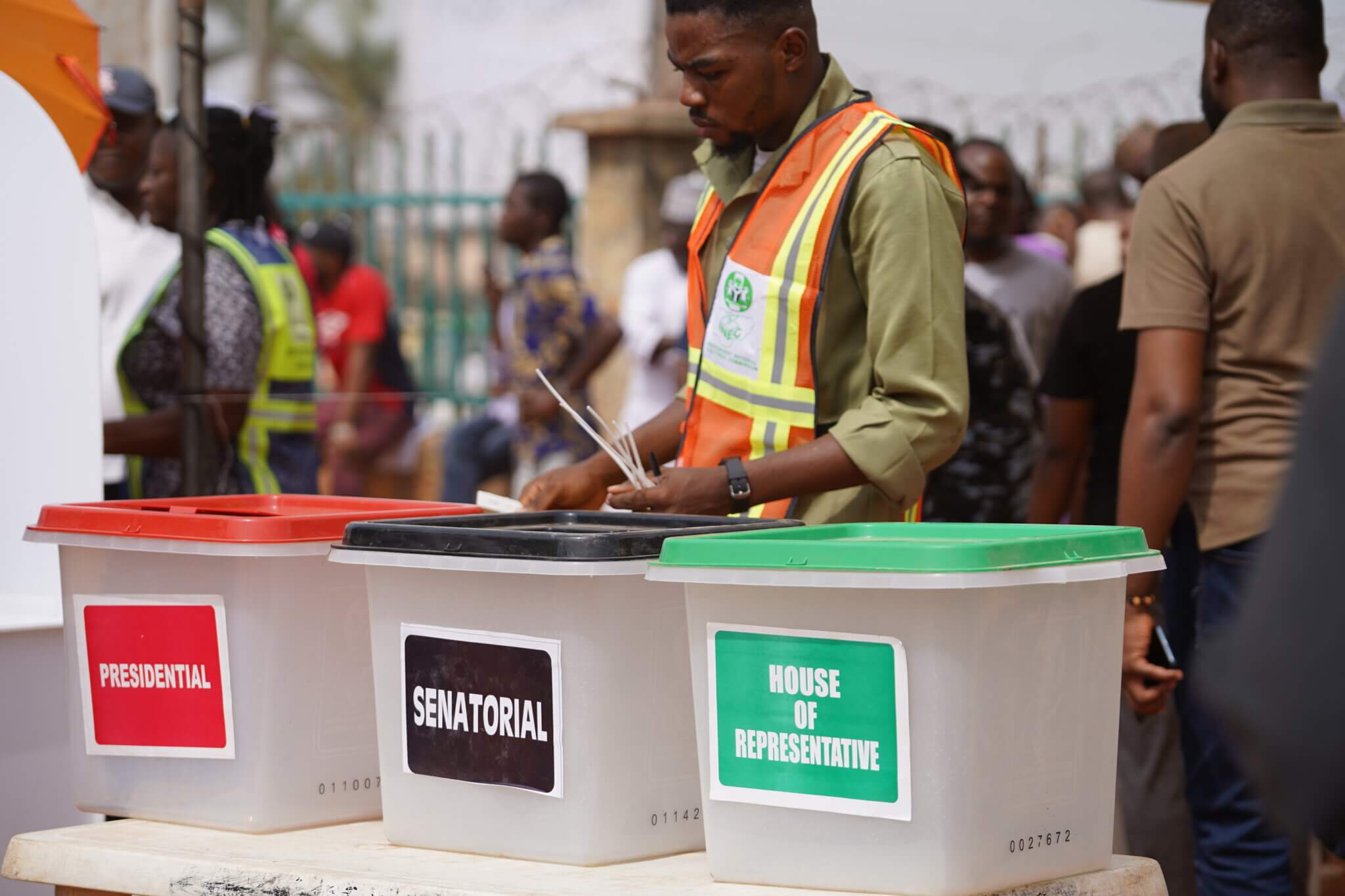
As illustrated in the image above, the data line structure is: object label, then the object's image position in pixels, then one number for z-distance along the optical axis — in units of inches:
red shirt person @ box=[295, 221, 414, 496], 331.3
